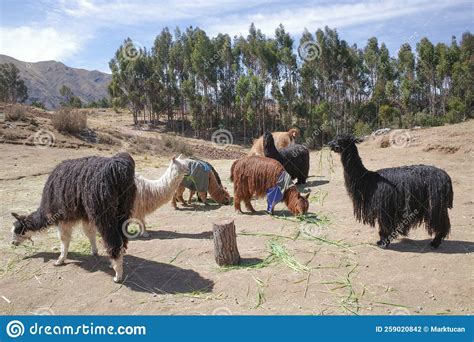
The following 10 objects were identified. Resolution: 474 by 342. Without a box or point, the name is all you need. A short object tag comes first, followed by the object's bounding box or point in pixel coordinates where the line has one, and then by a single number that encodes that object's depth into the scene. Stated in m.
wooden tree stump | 6.06
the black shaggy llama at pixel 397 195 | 6.28
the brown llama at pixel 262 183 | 8.38
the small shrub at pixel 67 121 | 23.39
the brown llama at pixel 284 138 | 14.05
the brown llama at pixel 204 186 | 9.66
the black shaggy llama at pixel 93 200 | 5.55
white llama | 7.50
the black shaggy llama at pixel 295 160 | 11.69
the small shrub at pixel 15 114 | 22.36
